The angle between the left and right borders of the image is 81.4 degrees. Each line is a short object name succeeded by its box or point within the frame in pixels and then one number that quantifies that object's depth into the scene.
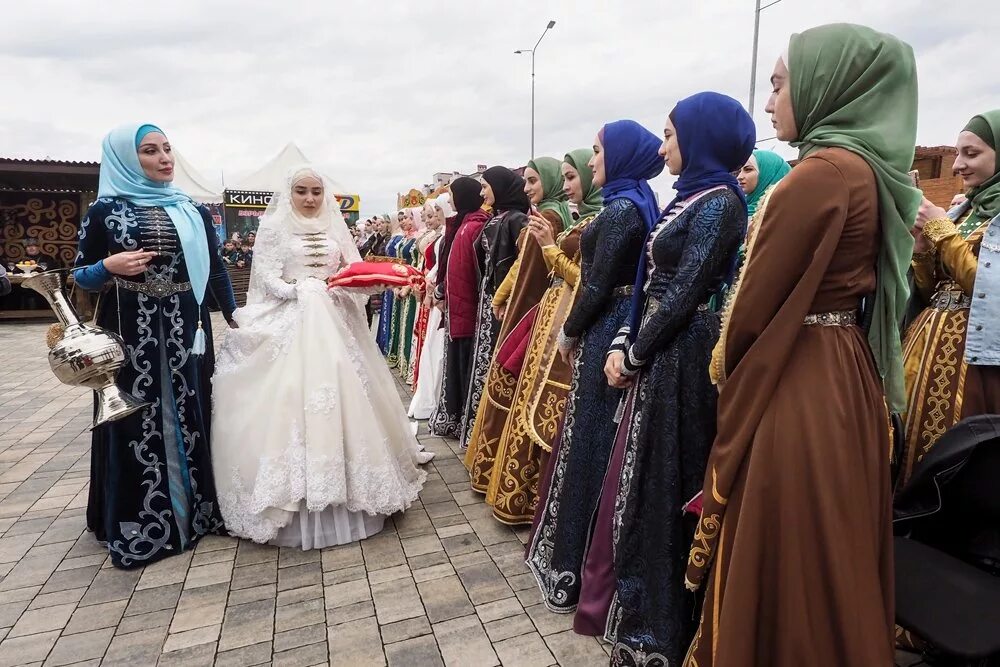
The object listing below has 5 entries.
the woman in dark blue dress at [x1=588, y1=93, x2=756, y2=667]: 1.81
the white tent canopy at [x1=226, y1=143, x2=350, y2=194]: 10.66
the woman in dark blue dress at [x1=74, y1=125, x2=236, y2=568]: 2.65
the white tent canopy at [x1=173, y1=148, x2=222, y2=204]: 7.53
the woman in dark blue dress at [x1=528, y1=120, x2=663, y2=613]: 2.27
